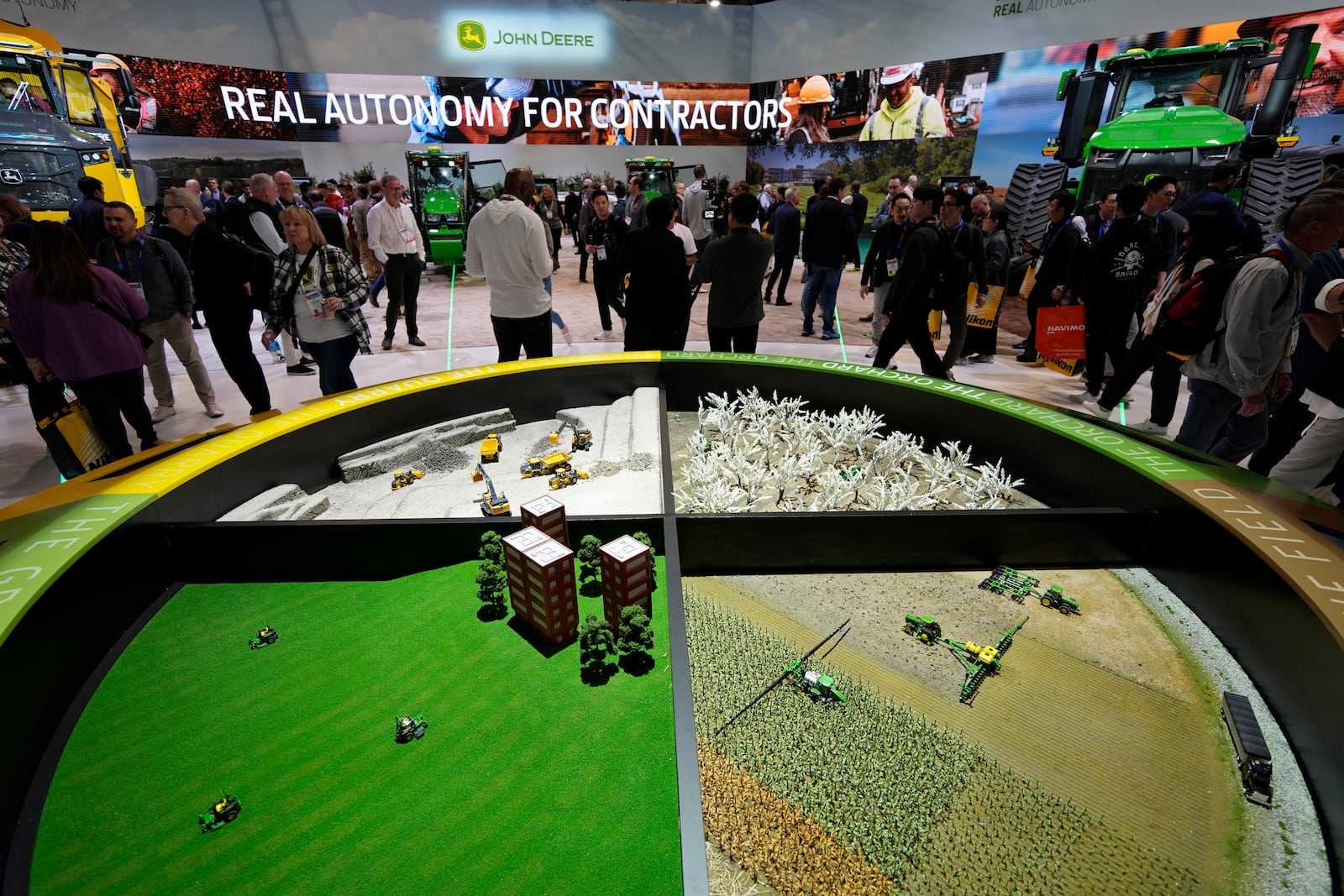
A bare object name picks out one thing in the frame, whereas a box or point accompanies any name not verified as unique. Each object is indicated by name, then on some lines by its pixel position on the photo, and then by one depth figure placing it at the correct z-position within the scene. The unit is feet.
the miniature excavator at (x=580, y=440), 11.78
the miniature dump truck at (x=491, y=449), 11.34
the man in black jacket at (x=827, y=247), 21.48
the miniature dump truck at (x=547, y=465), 10.66
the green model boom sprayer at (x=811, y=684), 6.12
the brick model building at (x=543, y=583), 5.65
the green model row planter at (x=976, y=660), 6.28
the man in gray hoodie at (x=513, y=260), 13.02
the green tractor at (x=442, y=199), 34.78
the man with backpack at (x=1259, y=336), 8.35
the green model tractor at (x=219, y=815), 4.36
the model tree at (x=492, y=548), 6.86
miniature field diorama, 4.63
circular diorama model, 4.45
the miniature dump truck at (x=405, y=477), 10.48
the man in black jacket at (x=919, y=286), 13.17
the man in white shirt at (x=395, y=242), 19.24
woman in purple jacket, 9.71
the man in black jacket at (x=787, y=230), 24.91
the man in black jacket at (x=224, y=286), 12.37
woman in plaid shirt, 11.32
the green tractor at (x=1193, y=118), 22.00
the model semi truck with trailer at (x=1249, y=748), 5.07
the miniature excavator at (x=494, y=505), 8.29
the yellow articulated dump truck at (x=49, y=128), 20.62
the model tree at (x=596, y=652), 5.60
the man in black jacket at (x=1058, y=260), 16.80
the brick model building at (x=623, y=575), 5.96
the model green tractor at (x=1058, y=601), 7.39
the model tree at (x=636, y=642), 5.64
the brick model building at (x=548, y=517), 6.59
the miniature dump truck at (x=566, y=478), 10.12
